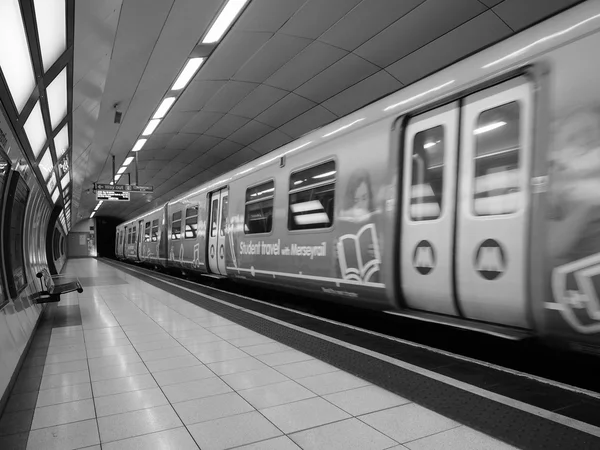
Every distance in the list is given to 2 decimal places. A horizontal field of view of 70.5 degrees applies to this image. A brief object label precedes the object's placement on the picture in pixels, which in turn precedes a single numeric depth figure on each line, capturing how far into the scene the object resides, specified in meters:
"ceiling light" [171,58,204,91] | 7.72
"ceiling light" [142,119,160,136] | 11.45
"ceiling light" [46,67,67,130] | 5.97
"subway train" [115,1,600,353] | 2.82
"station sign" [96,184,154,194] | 16.75
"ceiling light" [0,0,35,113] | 3.64
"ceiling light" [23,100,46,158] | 5.60
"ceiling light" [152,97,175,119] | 9.77
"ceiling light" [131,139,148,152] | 13.58
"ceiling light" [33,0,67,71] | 4.25
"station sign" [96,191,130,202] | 16.98
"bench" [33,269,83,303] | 6.52
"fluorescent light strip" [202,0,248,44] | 5.88
